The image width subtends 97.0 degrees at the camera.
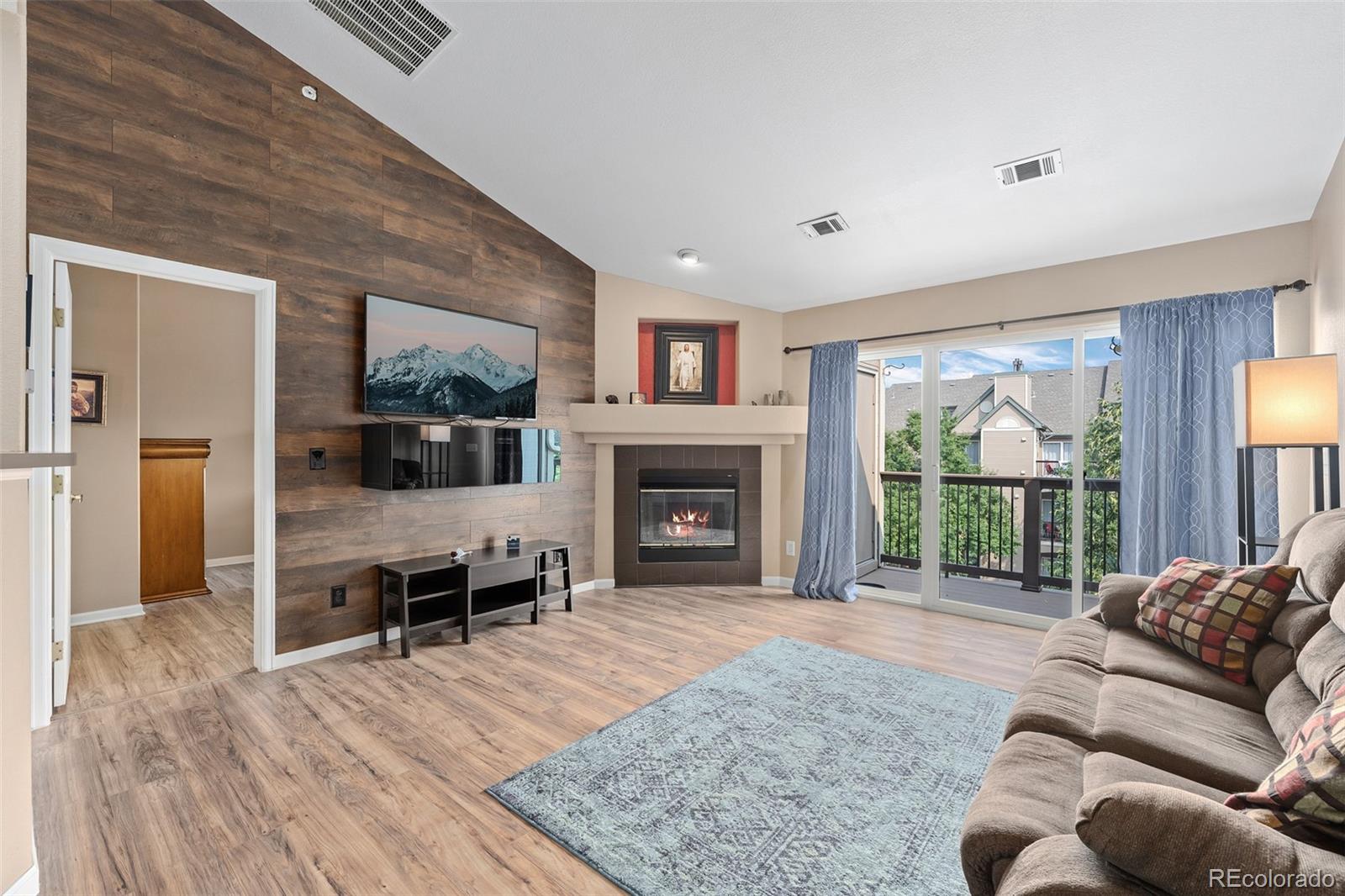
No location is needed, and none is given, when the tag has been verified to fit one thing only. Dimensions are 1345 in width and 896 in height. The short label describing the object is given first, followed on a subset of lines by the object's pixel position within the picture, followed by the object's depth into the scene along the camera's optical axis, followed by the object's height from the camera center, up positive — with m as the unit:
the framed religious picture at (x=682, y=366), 5.22 +0.74
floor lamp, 2.39 +0.18
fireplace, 5.14 -0.57
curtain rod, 3.12 +0.90
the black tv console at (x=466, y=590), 3.54 -0.89
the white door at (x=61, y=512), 2.68 -0.28
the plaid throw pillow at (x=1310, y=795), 0.94 -0.56
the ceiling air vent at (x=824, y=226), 3.72 +1.44
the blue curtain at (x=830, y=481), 4.80 -0.25
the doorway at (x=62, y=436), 2.54 +0.06
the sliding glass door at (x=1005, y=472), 3.95 -0.15
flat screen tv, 3.57 +0.57
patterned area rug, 1.72 -1.20
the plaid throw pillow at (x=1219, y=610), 1.95 -0.55
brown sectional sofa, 0.88 -0.73
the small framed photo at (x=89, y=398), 3.99 +0.36
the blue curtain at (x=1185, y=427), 3.23 +0.14
